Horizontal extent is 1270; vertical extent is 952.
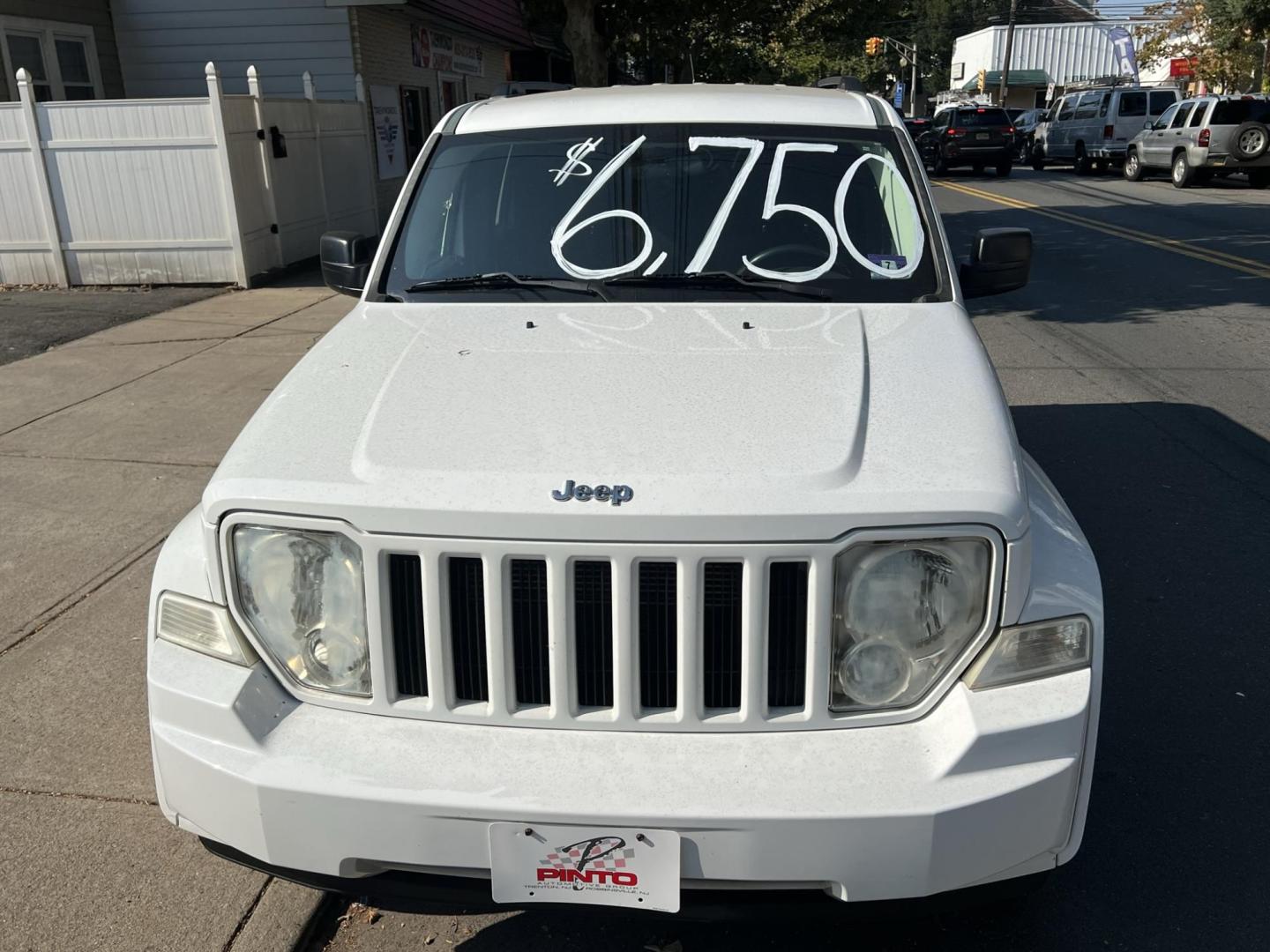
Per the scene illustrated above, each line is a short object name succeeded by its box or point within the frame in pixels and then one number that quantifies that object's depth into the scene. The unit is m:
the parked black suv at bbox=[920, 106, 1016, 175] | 28.75
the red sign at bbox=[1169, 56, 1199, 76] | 42.57
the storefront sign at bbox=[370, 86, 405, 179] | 16.97
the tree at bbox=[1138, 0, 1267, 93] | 32.78
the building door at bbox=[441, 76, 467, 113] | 21.23
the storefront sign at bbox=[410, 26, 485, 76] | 19.00
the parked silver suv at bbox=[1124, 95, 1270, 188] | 22.08
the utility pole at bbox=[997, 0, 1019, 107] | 57.69
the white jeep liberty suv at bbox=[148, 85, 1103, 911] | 2.16
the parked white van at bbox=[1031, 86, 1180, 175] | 27.44
